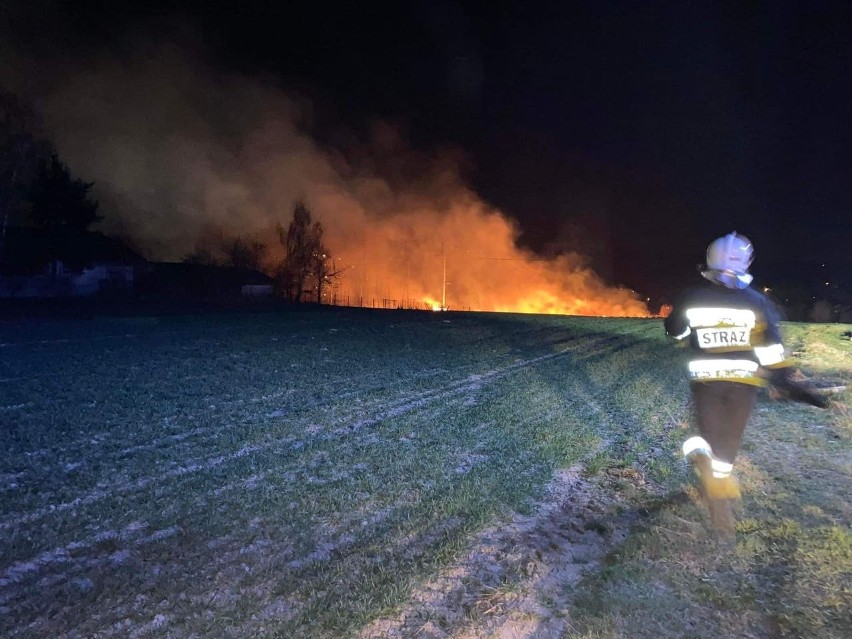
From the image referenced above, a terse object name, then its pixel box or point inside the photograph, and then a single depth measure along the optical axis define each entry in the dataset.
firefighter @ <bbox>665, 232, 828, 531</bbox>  4.06
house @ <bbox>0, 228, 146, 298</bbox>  32.00
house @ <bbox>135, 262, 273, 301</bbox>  39.72
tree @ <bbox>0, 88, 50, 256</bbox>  30.38
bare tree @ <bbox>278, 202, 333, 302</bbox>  54.12
